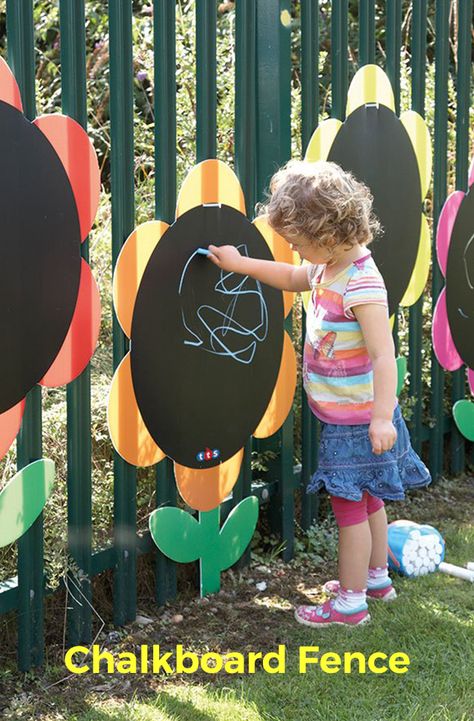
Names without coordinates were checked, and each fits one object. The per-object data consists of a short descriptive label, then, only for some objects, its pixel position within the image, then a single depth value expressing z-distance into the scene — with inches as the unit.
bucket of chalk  136.5
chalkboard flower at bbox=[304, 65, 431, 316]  150.3
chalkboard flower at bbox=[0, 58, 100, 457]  98.7
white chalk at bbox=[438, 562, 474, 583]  135.1
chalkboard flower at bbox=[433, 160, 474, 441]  177.3
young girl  112.3
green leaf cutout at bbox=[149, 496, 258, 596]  122.6
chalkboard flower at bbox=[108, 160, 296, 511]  115.7
